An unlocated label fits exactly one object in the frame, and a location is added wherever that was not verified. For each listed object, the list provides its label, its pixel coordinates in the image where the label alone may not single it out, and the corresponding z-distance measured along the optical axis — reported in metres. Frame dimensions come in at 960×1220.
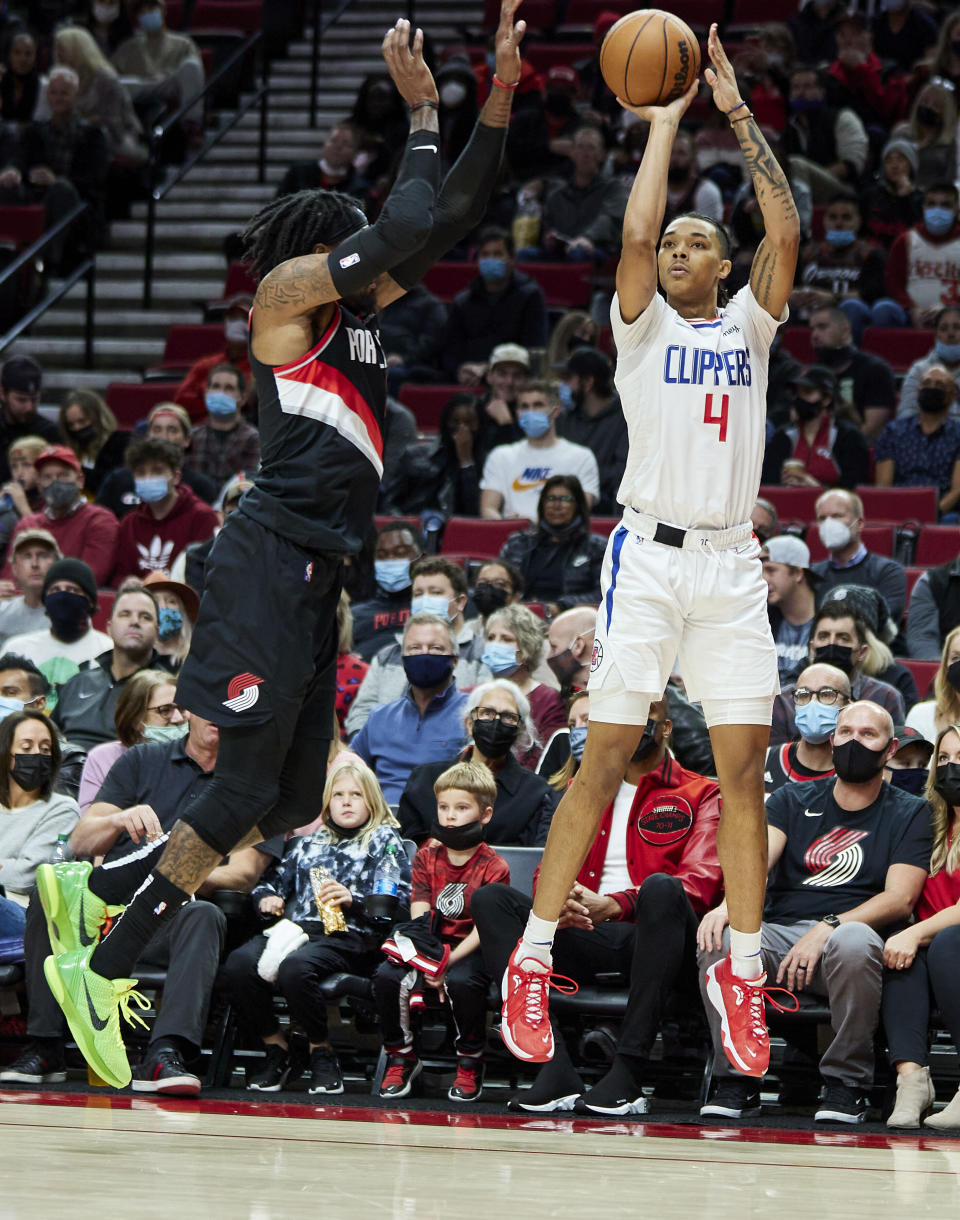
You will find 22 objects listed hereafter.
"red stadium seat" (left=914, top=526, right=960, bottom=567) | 18.70
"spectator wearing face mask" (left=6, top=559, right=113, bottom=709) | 17.33
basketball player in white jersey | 8.92
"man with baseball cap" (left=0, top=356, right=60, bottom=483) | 22.87
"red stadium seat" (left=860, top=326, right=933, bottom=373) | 23.27
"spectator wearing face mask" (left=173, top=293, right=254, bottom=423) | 23.55
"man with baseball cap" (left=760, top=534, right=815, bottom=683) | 16.44
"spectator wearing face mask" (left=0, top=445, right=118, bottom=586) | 19.78
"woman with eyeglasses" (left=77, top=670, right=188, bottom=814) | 14.64
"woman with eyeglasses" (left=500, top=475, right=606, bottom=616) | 18.11
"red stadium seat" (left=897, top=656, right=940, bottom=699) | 16.16
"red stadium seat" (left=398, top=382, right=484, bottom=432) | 23.44
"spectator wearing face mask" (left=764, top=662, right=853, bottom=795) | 13.57
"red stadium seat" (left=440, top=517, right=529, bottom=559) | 19.70
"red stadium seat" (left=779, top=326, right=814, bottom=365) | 23.31
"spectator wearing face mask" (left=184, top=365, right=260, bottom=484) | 21.62
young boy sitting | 12.29
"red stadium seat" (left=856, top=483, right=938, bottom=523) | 19.87
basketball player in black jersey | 8.48
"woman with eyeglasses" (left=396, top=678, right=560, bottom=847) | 13.73
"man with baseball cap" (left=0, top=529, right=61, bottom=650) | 18.37
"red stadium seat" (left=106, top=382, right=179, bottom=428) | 25.08
